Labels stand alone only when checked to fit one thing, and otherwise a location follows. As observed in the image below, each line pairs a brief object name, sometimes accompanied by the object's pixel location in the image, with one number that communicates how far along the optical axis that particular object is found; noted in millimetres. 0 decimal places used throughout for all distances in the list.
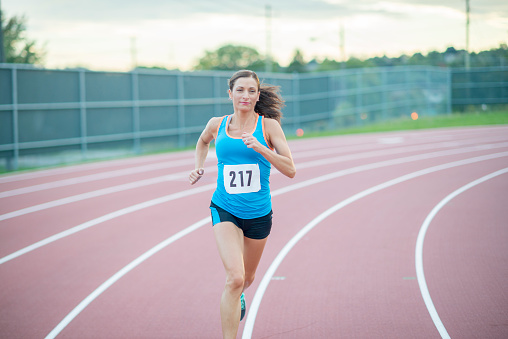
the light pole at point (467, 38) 48078
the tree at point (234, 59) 79062
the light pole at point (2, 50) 16875
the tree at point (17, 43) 40562
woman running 4176
